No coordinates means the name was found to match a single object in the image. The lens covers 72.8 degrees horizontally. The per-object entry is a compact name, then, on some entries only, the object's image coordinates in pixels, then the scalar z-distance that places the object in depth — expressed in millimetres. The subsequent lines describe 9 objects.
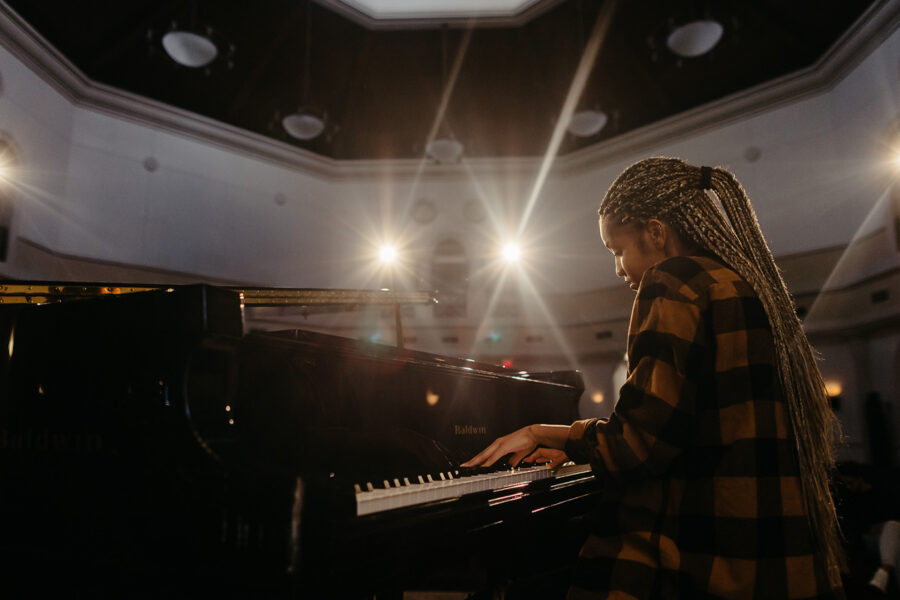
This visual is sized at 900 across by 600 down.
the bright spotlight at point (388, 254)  14438
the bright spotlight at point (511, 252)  14328
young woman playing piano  1292
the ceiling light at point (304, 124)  10180
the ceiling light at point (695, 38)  8188
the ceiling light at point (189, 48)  8373
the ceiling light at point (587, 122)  10586
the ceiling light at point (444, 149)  11289
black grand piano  1185
